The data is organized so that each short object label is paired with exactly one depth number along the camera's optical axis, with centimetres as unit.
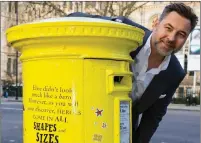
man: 213
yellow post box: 182
